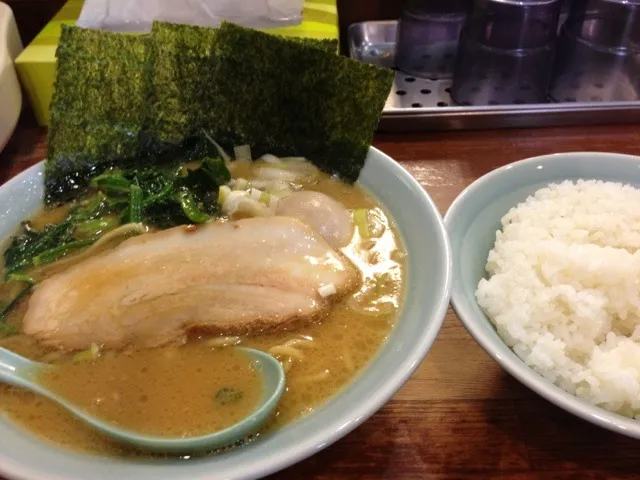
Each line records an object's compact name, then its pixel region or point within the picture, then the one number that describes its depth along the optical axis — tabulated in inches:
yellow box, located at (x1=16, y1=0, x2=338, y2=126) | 15.2
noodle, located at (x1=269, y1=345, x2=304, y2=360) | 9.2
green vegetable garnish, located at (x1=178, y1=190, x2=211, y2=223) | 11.3
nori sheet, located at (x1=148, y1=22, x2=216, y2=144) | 12.5
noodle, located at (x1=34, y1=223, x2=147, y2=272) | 10.8
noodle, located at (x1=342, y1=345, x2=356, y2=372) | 9.0
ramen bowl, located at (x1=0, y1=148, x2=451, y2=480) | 7.2
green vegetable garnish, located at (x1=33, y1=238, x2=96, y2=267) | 10.7
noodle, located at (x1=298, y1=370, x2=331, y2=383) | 8.8
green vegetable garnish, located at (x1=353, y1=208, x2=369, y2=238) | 11.2
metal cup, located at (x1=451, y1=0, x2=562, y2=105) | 15.7
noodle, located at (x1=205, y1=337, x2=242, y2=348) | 9.4
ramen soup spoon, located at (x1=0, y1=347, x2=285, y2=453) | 7.8
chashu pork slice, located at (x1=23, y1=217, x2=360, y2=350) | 9.5
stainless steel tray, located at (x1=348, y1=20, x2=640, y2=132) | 15.8
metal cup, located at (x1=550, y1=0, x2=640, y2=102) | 16.5
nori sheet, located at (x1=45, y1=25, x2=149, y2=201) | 12.1
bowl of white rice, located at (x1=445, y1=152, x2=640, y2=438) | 9.0
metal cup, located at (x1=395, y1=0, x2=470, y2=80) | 18.6
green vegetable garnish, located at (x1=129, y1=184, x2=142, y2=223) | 11.5
